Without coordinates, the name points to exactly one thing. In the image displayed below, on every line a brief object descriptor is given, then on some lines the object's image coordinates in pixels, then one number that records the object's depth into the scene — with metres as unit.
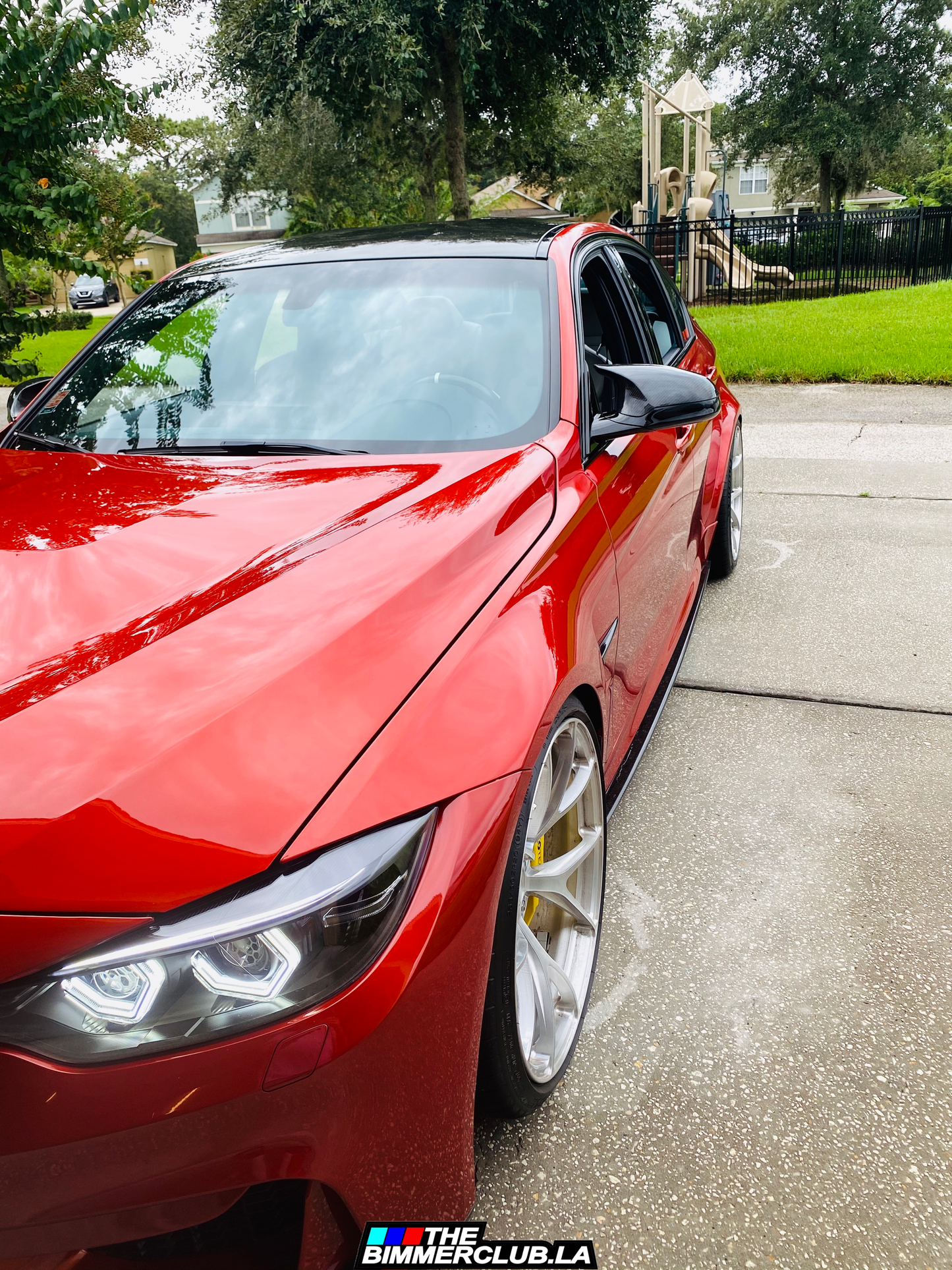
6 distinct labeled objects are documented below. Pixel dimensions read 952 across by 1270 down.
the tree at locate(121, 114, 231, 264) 28.81
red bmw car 1.11
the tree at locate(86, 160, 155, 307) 27.83
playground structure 17.02
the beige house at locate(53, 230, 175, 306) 64.19
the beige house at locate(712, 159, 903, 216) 73.94
